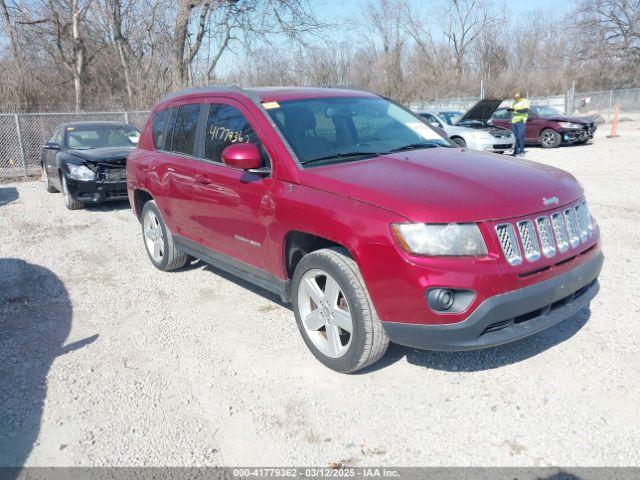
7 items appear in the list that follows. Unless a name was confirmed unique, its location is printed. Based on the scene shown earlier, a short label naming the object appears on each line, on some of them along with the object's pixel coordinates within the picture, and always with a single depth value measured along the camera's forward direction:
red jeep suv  3.01
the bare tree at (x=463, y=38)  52.60
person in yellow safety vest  16.27
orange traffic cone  21.19
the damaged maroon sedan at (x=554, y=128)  18.20
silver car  15.27
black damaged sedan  9.42
